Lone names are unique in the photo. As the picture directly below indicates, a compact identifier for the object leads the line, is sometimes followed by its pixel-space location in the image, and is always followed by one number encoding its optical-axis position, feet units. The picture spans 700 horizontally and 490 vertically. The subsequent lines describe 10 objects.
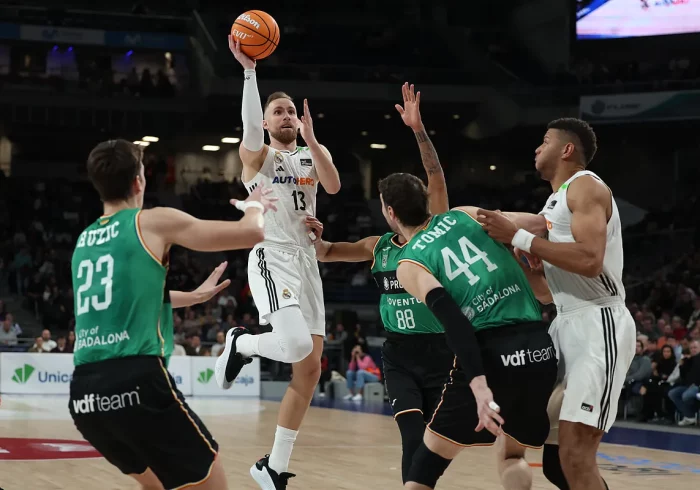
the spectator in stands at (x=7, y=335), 66.28
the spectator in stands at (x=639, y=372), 48.49
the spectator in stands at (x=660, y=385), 47.75
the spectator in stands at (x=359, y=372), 64.25
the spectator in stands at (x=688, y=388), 44.96
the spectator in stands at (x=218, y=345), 63.28
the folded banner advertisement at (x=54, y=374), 60.03
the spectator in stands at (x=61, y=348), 62.85
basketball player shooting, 21.15
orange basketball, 21.71
